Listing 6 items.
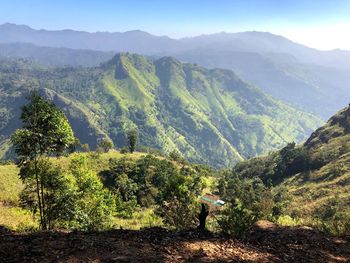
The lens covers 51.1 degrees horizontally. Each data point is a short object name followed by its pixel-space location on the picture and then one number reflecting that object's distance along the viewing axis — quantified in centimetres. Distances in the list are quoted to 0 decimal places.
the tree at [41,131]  2323
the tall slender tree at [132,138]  14221
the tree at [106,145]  15309
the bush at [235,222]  1705
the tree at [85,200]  2603
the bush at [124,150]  14941
